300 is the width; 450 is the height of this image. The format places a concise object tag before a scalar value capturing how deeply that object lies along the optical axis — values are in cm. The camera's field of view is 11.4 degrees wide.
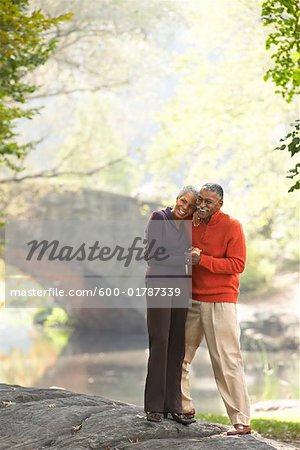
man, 1054
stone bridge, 4038
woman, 1025
